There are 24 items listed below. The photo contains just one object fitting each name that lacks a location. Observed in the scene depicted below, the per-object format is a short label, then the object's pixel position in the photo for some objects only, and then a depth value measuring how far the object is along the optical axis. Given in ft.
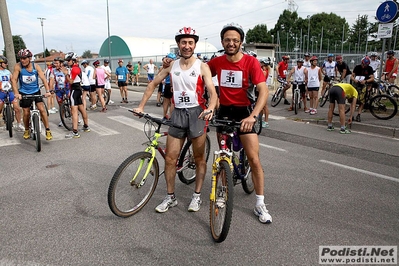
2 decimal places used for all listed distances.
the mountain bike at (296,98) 36.12
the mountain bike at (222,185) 9.87
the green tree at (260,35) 332.60
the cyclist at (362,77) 31.55
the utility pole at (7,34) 32.32
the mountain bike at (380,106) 30.19
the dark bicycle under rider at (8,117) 25.72
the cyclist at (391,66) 38.90
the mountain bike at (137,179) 11.33
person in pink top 39.19
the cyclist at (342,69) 40.34
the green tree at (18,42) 310.70
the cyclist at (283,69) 42.83
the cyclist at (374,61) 43.01
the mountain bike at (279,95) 41.59
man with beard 11.16
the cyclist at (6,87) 27.50
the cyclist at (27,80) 21.97
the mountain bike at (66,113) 28.89
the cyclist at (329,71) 42.73
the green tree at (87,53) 323.37
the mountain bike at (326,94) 41.28
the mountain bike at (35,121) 21.20
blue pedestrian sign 29.35
